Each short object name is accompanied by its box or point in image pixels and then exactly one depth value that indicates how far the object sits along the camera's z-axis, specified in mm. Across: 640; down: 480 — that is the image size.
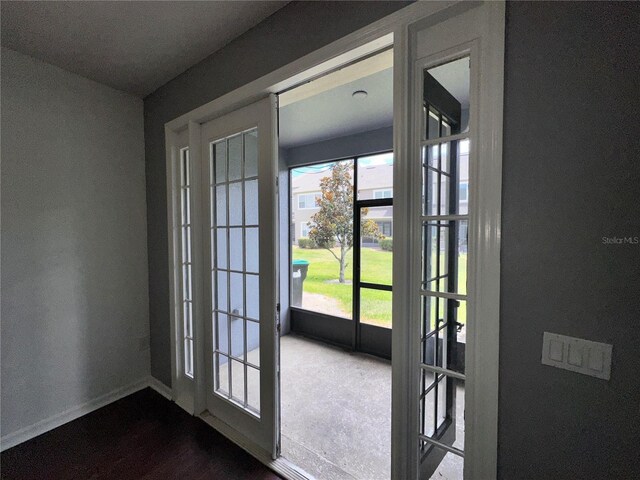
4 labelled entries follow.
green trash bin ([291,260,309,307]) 4336
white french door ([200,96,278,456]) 1742
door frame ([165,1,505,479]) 956
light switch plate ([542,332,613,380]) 824
